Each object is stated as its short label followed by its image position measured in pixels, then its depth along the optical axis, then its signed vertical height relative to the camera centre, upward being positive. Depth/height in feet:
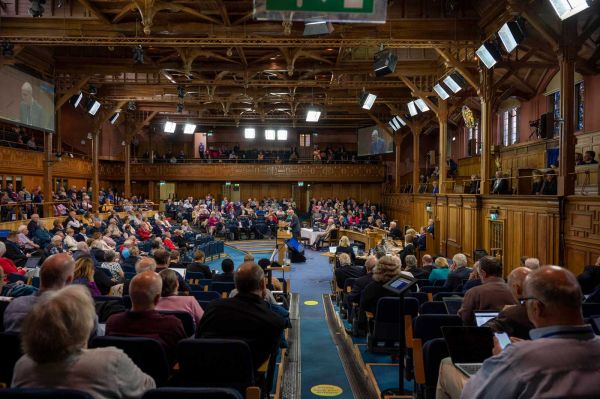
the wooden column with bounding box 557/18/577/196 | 29.73 +6.30
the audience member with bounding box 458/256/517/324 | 13.53 -3.12
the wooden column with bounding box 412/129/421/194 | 68.83 +6.09
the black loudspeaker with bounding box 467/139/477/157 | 68.39 +7.41
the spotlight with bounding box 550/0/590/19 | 22.89 +9.98
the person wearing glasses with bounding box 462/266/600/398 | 5.55 -2.07
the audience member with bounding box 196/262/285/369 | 10.97 -3.13
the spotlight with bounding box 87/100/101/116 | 58.85 +11.78
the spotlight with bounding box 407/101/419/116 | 57.88 +11.46
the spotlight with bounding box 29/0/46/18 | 32.63 +13.89
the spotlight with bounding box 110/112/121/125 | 79.33 +14.17
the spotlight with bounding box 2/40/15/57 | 40.14 +13.37
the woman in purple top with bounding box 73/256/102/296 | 16.96 -3.01
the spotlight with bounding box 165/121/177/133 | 89.20 +13.81
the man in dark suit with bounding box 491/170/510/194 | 37.47 +0.74
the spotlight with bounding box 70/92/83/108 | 57.69 +12.93
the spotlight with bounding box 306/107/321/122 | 71.72 +13.21
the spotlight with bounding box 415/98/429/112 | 54.42 +11.20
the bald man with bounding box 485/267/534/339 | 9.73 -2.86
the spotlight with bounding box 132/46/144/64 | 39.65 +12.58
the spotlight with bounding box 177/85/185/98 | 58.18 +13.59
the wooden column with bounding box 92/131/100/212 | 66.99 +3.14
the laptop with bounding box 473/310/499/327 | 11.02 -3.06
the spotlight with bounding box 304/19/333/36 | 30.25 +11.43
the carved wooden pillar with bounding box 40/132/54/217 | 53.55 +2.62
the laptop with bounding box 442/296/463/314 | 16.32 -4.08
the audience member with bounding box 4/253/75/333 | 11.01 -2.21
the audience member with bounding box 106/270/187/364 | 10.54 -3.06
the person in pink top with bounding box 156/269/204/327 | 13.87 -3.34
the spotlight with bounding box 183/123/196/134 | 91.66 +13.92
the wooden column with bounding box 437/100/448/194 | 52.54 +7.01
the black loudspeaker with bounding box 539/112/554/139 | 45.80 +7.22
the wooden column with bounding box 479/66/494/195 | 40.34 +6.71
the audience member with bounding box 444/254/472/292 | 22.03 -4.11
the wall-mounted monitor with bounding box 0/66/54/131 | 45.14 +10.42
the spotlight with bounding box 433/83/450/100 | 47.61 +11.17
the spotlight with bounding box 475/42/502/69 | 34.42 +11.00
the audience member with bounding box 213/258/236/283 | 24.49 -4.42
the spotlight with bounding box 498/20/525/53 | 30.35 +11.22
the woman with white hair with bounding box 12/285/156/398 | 6.50 -2.43
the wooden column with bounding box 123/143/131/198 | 84.13 +4.71
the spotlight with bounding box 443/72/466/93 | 42.45 +11.05
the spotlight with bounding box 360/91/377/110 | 53.21 +11.53
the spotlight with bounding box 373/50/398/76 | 38.14 +11.50
